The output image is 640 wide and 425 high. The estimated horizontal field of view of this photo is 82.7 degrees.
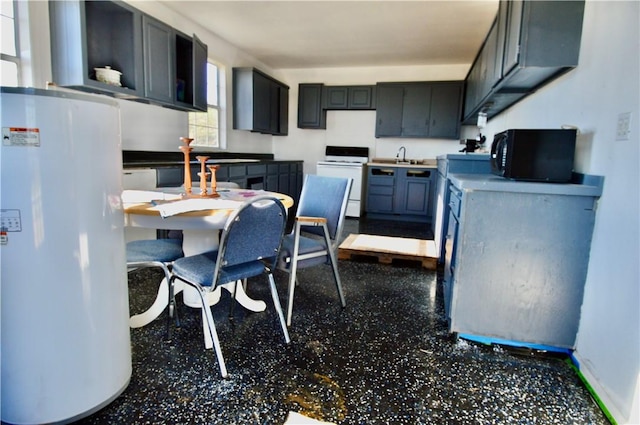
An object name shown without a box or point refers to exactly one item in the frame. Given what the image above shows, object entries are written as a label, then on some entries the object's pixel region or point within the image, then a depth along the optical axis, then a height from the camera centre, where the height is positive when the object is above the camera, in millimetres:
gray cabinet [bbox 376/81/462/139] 5781 +913
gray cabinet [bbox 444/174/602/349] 1794 -457
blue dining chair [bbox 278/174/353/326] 2164 -404
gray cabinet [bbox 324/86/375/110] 6203 +1131
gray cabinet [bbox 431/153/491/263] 3148 -10
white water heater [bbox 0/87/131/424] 1135 -328
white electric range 5777 -69
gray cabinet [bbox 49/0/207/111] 2584 +840
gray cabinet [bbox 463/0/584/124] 2000 +740
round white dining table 1679 -282
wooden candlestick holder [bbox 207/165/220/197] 2151 -145
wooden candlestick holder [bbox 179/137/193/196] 2137 -46
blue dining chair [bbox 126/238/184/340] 1934 -540
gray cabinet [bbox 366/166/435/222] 5648 -433
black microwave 1929 +82
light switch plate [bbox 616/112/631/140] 1489 +195
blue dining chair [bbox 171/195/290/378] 1564 -422
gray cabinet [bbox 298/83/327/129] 6422 +948
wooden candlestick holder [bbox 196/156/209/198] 2121 -117
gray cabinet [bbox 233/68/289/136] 5182 +872
